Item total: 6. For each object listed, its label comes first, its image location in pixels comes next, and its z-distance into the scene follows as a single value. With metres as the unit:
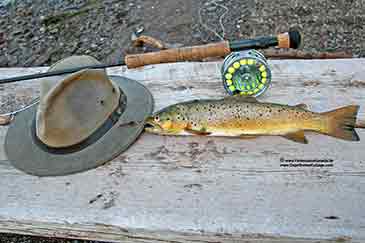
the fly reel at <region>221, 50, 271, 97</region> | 0.59
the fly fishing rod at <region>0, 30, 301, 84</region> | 0.61
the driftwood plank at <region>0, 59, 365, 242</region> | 0.46
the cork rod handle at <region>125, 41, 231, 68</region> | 0.65
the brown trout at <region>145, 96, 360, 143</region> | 0.53
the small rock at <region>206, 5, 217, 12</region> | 1.29
